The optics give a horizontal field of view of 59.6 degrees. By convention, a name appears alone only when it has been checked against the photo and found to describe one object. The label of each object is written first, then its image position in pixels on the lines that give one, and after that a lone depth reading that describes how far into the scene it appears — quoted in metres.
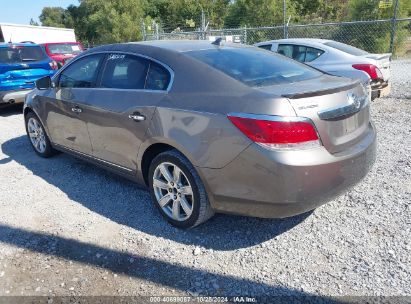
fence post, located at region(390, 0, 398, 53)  10.23
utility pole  14.80
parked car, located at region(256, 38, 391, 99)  6.82
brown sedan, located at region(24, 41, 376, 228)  2.49
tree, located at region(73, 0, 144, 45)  30.48
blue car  7.96
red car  14.58
